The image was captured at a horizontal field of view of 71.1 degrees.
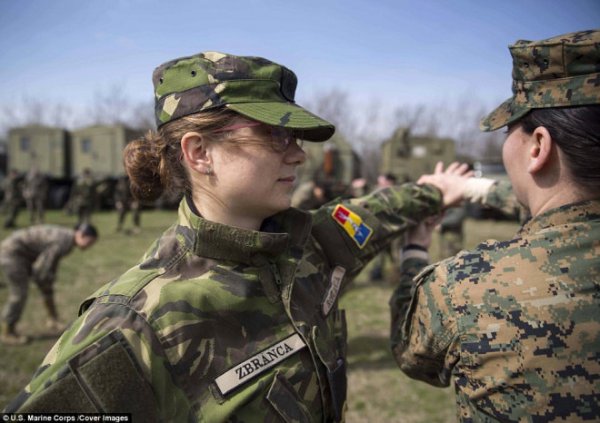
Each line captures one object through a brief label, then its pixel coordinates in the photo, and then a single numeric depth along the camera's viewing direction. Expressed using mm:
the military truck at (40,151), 20594
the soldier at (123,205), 13250
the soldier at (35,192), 14859
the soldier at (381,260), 7887
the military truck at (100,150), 20484
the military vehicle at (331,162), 13703
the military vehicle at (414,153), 14930
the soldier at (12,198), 13453
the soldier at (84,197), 13031
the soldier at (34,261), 4980
